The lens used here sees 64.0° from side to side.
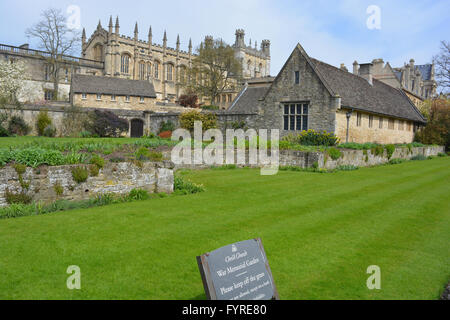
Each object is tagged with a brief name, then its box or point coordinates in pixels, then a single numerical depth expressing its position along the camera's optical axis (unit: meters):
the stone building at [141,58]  70.94
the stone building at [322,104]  24.03
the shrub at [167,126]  32.34
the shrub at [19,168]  8.51
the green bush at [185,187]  11.59
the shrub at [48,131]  30.19
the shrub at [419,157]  27.67
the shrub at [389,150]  23.79
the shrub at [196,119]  27.62
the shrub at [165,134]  31.36
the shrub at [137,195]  10.49
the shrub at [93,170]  9.79
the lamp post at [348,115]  24.31
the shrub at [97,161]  9.91
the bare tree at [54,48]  52.91
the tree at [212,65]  56.59
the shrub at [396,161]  23.98
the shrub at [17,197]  8.42
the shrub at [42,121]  30.33
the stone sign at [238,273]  3.78
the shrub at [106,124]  31.73
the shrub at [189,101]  58.09
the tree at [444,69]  43.31
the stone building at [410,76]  49.96
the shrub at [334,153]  18.44
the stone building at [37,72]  56.03
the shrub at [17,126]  29.27
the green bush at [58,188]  9.16
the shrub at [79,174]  9.46
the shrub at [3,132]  27.34
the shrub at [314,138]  22.89
